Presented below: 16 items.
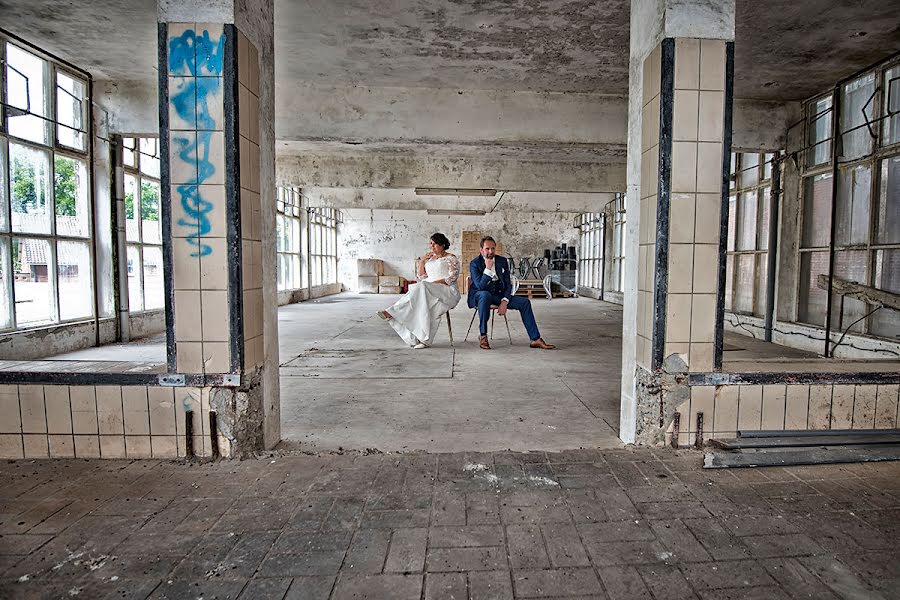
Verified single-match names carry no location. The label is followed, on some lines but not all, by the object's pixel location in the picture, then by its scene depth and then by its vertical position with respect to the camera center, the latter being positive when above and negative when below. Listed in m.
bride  5.87 -0.47
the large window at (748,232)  6.85 +0.52
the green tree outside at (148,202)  6.65 +0.86
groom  5.79 -0.30
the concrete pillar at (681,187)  2.37 +0.39
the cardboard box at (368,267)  17.05 -0.09
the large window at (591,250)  14.60 +0.50
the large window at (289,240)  11.87 +0.62
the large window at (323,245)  14.34 +0.61
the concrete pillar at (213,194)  2.23 +0.33
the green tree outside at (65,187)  5.48 +0.87
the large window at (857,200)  4.86 +0.75
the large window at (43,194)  4.77 +0.74
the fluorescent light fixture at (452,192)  9.68 +1.49
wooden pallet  14.95 -0.72
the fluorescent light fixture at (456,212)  13.28 +1.47
